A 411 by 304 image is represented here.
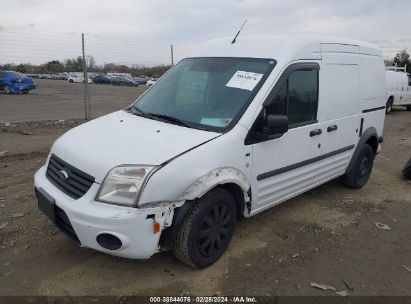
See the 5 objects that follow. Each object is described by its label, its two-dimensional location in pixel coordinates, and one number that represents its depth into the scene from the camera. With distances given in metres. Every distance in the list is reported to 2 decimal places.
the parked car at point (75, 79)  59.47
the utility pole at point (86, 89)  10.52
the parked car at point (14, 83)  24.06
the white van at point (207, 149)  3.04
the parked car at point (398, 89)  17.92
